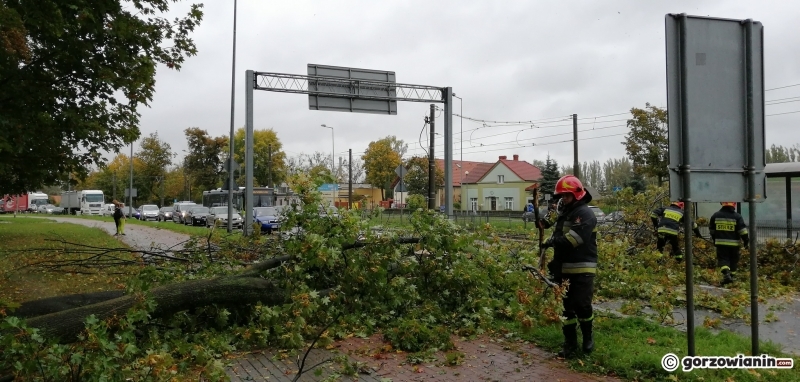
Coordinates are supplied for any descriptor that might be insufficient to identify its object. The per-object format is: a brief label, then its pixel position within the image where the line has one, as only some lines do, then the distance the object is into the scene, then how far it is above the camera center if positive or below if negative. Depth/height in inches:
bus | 1331.7 +9.7
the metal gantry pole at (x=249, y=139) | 738.2 +80.8
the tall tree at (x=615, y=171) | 3016.7 +162.4
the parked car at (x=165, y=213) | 1889.3 -38.7
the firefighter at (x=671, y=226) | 419.2 -19.6
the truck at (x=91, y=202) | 2304.4 -0.6
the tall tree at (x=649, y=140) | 1203.9 +125.2
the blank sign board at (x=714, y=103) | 174.4 +29.2
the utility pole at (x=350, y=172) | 1834.6 +90.5
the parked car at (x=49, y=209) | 2834.6 -35.1
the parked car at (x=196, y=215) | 1428.4 -34.9
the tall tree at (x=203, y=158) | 2763.3 +208.8
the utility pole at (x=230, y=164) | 821.8 +51.9
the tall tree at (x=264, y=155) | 2647.6 +217.0
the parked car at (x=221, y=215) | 1121.7 -29.9
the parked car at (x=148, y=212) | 1891.0 -34.4
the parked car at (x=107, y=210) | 2345.0 -34.6
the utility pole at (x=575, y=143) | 1110.1 +109.3
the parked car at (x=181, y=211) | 1599.4 -27.1
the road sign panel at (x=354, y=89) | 797.2 +157.0
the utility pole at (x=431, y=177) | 995.9 +41.0
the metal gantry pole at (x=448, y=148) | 864.3 +78.5
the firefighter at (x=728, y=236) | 378.6 -24.6
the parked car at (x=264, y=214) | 1024.0 -24.1
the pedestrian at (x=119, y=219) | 896.3 -26.9
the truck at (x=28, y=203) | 2797.5 -5.1
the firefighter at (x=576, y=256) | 215.0 -21.2
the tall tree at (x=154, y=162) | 2928.2 +201.2
